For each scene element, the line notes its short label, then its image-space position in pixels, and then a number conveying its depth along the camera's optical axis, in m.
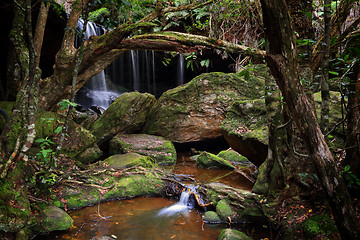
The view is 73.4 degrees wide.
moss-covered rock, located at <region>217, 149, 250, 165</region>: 7.95
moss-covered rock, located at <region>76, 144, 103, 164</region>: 5.97
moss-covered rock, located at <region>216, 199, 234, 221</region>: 3.94
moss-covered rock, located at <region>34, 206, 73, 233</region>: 3.29
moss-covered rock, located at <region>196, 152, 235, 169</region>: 7.05
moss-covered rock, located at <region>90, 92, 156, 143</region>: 8.12
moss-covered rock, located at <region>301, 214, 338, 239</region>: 2.74
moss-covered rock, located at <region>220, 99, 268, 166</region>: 4.88
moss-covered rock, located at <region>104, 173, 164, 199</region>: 4.75
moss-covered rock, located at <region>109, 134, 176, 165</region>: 7.40
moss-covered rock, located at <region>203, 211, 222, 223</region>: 3.95
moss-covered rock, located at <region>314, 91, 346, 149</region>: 3.63
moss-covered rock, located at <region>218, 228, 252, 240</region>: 3.10
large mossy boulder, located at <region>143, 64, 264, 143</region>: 8.80
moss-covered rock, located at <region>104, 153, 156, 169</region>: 5.69
